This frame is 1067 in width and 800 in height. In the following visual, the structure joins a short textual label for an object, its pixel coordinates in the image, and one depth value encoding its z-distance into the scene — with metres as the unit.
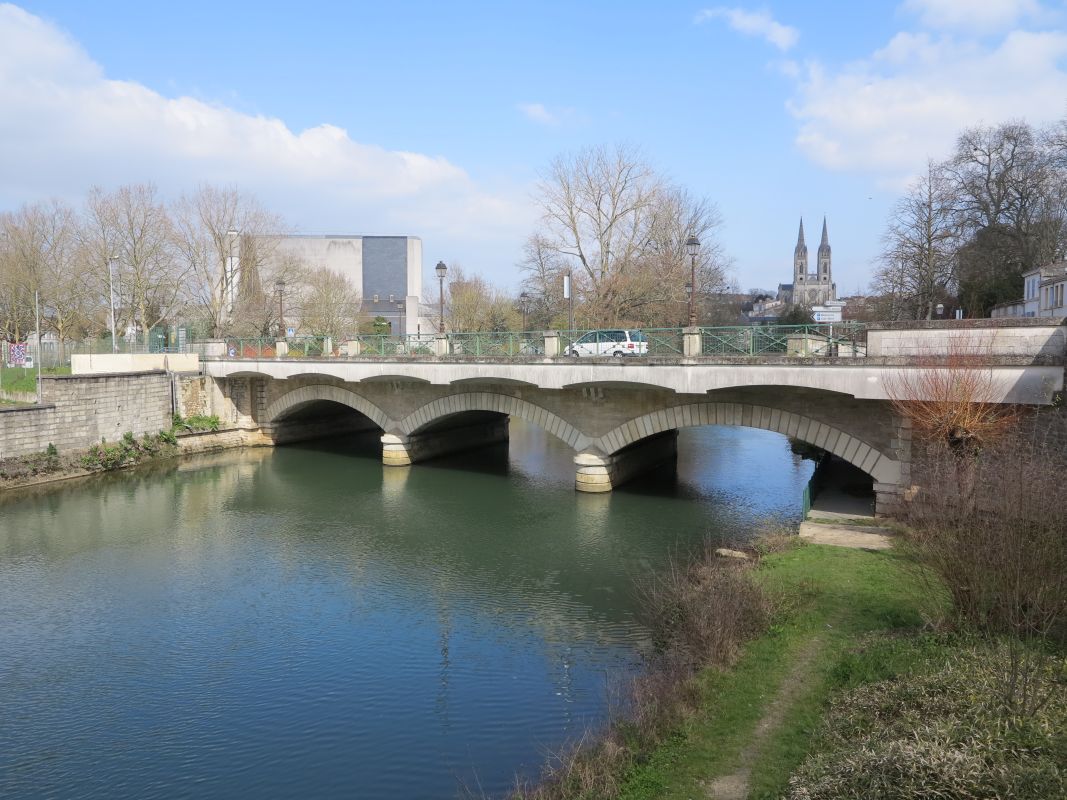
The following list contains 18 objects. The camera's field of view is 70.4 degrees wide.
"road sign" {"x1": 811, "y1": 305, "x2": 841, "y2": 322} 74.80
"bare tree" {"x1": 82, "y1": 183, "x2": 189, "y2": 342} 37.72
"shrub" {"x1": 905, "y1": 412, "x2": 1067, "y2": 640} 8.02
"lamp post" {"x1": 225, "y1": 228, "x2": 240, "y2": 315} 39.59
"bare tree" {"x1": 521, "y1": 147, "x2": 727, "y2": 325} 35.94
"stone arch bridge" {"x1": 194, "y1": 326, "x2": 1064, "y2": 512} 16.62
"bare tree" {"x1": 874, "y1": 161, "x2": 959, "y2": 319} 35.47
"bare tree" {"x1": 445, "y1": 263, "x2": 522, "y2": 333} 50.31
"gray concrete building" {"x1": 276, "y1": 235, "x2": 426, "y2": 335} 71.81
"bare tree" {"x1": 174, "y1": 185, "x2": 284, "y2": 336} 39.91
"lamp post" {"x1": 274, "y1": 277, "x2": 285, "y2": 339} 29.55
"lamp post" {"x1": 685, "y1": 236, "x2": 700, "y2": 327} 18.36
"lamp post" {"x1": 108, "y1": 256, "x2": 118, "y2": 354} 31.67
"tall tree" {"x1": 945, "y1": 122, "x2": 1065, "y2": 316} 37.31
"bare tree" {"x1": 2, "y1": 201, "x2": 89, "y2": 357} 37.62
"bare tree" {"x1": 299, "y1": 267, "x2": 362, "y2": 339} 46.50
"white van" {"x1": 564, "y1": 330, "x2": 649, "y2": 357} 23.69
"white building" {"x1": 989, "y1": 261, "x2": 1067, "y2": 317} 30.53
